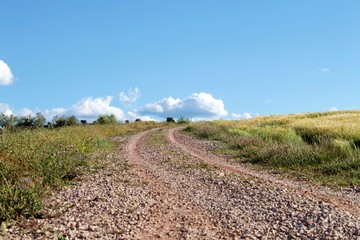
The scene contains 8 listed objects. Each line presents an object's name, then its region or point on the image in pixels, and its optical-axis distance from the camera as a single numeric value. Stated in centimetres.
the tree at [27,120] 5544
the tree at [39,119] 5543
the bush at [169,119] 7895
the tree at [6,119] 4557
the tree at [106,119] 7575
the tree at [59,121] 6397
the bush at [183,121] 7388
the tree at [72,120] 6439
